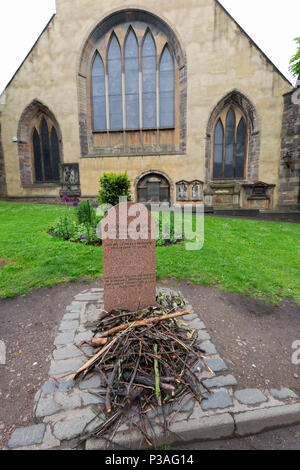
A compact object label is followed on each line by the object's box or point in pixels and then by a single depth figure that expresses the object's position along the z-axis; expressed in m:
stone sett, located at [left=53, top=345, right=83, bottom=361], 2.51
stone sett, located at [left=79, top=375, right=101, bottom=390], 2.12
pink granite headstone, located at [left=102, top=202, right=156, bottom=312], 3.12
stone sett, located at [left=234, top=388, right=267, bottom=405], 2.03
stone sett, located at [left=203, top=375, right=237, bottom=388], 2.18
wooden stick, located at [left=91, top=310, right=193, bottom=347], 2.52
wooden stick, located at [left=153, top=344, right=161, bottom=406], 1.92
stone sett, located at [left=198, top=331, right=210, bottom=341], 2.84
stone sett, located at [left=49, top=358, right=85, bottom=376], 2.32
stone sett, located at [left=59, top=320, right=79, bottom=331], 3.03
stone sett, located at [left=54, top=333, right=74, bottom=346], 2.75
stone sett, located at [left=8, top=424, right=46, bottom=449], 1.70
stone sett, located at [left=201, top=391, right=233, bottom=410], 1.96
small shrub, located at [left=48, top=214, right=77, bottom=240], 7.07
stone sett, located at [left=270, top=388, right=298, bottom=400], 2.10
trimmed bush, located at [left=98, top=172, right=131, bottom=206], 8.98
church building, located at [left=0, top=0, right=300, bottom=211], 12.76
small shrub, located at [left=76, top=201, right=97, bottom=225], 7.90
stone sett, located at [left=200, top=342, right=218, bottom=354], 2.62
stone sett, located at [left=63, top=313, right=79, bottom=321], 3.25
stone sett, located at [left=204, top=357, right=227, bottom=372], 2.38
